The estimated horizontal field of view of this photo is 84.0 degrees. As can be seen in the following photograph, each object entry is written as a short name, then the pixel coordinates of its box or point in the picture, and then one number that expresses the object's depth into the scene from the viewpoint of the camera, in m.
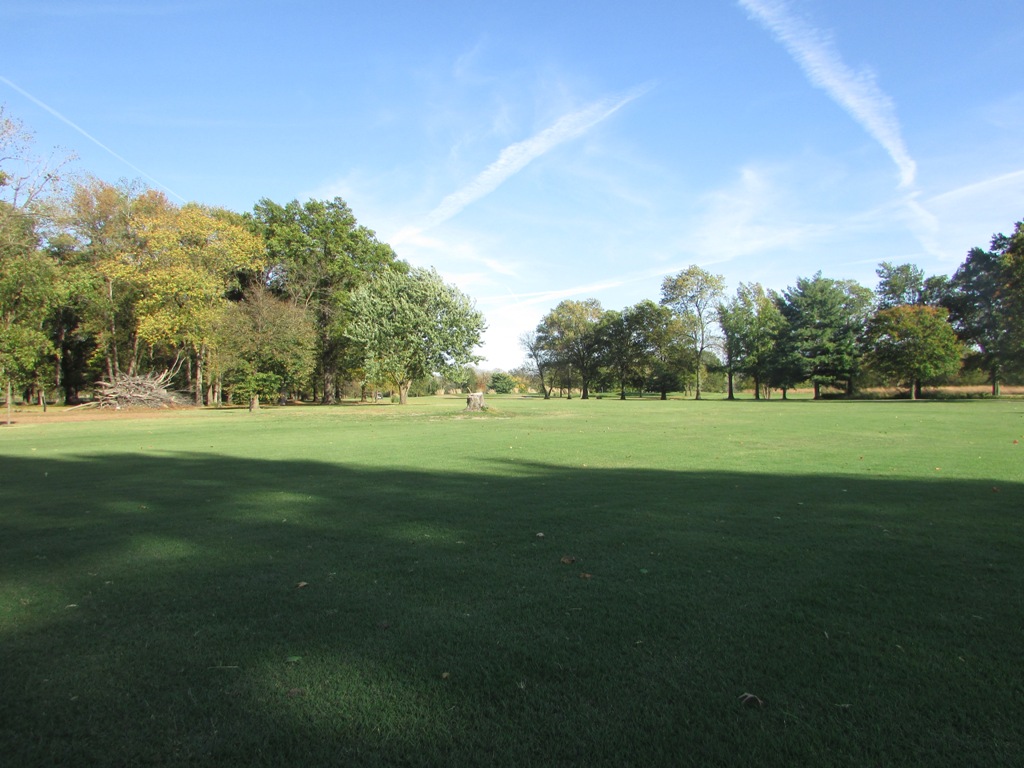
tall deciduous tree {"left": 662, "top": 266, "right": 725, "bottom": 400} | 70.88
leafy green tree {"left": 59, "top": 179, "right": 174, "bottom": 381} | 40.66
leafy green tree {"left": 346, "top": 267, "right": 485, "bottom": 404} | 39.53
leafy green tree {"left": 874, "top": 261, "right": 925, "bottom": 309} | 70.56
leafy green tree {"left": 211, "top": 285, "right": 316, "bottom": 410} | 39.06
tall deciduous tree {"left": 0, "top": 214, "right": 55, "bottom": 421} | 28.30
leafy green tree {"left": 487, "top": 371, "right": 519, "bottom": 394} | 133.50
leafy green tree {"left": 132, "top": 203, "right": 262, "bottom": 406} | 39.34
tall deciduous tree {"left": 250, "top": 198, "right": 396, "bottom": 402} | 48.94
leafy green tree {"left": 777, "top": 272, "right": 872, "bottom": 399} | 61.38
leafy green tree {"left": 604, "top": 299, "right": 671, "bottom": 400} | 76.38
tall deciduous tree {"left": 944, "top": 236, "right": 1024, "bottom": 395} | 50.91
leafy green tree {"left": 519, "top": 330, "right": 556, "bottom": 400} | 87.69
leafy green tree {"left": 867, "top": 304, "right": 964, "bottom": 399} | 52.00
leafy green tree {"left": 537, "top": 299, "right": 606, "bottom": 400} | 82.69
